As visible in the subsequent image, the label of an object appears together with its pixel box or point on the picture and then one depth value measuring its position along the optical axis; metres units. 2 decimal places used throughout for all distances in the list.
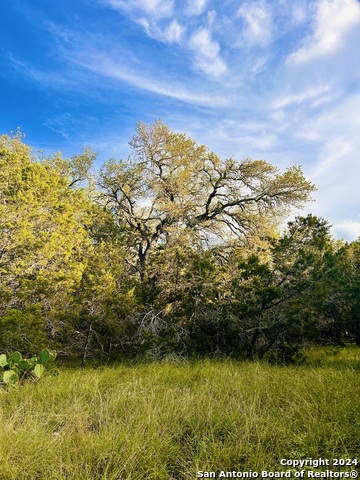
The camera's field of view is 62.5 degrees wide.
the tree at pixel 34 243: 7.87
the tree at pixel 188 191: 13.98
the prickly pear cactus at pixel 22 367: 5.97
